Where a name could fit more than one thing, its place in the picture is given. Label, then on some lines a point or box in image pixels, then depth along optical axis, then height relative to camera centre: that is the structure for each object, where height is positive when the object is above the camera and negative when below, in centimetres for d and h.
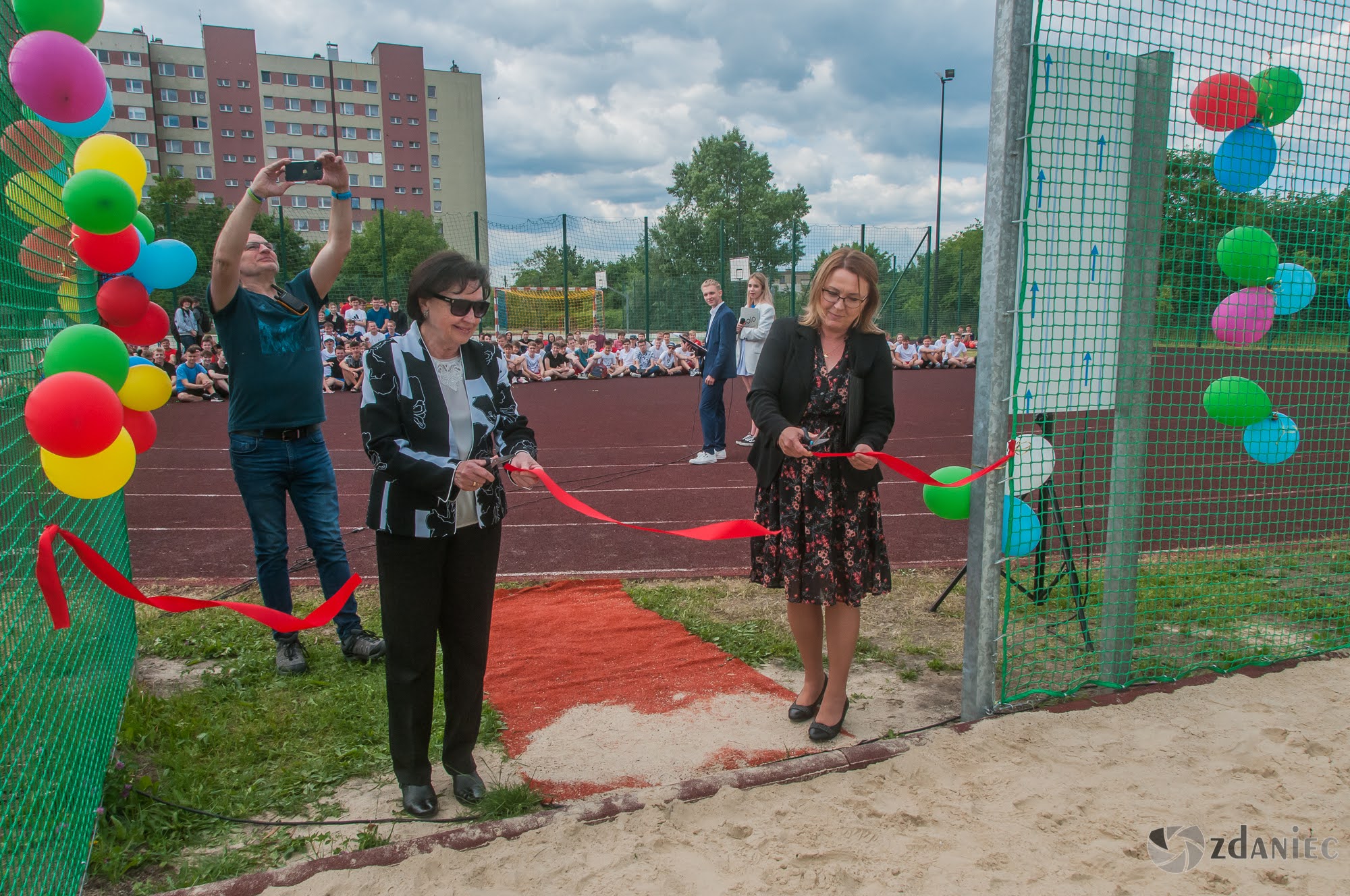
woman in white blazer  846 +19
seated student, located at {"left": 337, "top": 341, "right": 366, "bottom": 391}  1596 -41
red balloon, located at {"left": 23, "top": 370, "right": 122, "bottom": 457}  197 -17
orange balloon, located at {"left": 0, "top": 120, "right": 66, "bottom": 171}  234 +59
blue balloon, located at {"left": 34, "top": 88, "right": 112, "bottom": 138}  258 +67
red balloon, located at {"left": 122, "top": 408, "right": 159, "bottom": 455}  288 -29
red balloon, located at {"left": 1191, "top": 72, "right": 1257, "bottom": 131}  318 +95
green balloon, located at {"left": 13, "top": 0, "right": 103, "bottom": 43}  229 +90
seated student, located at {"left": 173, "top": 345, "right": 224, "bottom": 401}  1435 -63
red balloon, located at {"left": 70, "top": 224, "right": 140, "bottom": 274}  269 +31
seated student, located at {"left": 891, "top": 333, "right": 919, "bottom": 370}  2162 -7
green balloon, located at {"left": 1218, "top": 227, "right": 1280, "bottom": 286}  338 +40
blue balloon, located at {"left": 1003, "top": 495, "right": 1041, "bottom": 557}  314 -66
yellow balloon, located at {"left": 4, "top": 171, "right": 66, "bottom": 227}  231 +42
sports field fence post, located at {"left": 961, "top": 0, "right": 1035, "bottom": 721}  286 +8
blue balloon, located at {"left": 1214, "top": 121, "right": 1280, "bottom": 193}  331 +77
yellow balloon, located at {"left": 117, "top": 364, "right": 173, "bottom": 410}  285 -15
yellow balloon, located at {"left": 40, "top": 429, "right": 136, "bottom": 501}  221 -34
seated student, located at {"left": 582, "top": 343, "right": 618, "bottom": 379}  1955 -38
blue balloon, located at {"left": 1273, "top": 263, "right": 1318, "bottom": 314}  351 +29
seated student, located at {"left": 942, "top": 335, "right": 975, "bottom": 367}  2197 -8
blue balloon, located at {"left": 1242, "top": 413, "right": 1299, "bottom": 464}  363 -36
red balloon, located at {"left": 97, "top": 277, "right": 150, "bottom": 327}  296 +15
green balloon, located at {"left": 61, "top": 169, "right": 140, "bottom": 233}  245 +42
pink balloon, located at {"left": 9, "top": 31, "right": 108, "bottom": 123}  223 +72
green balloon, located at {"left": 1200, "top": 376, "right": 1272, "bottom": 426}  351 -20
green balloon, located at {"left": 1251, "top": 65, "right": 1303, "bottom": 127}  327 +101
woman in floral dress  304 -34
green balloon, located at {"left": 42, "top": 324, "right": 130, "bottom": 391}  229 -3
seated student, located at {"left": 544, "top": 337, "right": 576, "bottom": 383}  1914 -38
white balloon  312 -42
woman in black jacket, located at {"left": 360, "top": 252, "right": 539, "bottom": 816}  246 -44
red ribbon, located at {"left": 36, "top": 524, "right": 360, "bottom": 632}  212 -69
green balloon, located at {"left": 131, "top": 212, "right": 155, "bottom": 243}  301 +43
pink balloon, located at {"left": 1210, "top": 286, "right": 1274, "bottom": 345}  352 +16
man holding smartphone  356 -24
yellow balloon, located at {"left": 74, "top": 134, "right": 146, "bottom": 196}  268 +59
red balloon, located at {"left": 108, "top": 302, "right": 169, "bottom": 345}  309 +5
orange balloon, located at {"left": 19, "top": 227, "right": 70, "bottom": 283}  243 +27
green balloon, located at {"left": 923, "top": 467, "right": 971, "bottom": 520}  324 -57
